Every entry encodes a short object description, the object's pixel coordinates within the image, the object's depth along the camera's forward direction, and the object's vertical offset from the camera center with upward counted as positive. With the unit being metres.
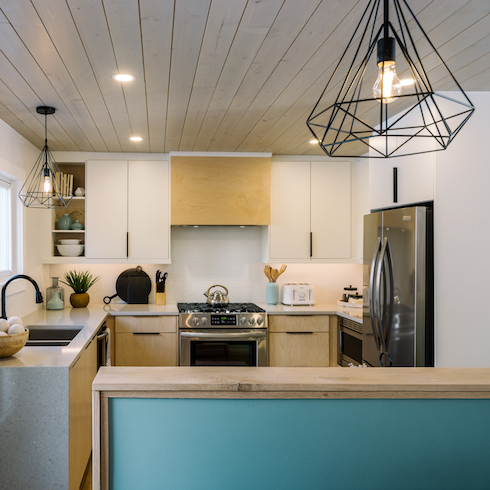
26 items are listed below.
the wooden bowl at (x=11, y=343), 2.25 -0.45
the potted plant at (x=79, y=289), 4.31 -0.36
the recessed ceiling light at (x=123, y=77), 2.35 +0.88
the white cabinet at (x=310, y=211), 4.44 +0.37
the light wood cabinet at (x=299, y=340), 4.15 -0.81
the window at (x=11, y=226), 3.44 +0.19
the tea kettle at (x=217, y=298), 4.33 -0.45
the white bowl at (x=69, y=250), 4.29 +0.00
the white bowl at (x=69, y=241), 4.30 +0.08
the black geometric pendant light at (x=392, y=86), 1.03 +0.87
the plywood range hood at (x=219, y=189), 4.28 +0.56
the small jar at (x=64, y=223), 4.34 +0.26
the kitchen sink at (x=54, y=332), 3.40 -0.60
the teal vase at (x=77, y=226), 4.36 +0.23
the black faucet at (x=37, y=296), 2.47 -0.25
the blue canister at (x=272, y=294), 4.53 -0.43
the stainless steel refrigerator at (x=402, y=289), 2.61 -0.23
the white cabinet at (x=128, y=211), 4.31 +0.37
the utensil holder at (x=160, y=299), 4.52 -0.47
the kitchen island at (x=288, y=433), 1.38 -0.55
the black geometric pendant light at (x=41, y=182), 2.89 +0.56
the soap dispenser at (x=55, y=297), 4.16 -0.43
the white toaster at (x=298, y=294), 4.45 -0.43
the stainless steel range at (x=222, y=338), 4.05 -0.77
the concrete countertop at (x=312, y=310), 4.09 -0.55
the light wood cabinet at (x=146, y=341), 4.07 -0.80
